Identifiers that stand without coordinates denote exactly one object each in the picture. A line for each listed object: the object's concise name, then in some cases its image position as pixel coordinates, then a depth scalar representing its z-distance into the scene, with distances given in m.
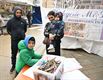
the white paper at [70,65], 0.92
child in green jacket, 1.06
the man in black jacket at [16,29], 1.99
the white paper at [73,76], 0.82
